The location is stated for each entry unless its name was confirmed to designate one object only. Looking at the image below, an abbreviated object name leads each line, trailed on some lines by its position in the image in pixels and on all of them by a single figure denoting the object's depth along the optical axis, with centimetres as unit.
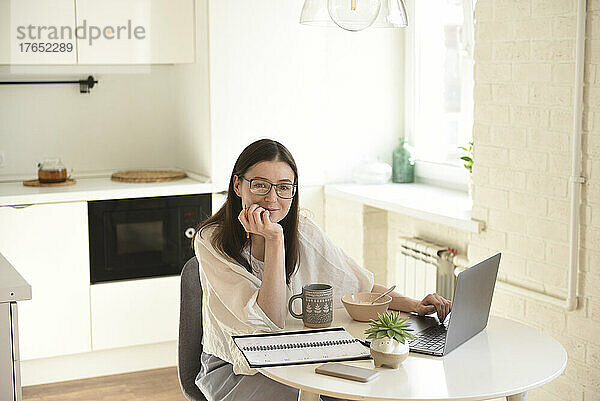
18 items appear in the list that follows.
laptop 194
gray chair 241
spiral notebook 191
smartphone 179
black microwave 393
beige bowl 221
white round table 173
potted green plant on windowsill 351
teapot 402
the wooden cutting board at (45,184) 401
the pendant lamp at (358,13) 220
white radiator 376
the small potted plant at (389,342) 188
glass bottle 439
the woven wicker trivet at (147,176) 414
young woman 215
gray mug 215
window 411
